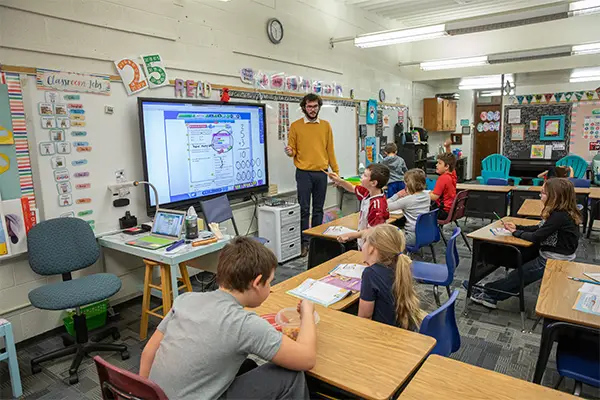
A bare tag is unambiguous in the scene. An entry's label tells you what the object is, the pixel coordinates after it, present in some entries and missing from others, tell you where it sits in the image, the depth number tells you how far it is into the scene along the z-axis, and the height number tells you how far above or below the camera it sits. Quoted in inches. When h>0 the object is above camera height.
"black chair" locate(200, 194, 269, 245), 156.1 -25.9
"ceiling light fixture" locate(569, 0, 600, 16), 169.3 +50.8
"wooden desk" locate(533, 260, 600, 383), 74.1 -32.7
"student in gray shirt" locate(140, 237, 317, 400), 51.3 -25.4
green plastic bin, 123.5 -51.3
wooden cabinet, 370.9 +19.2
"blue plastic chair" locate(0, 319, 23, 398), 94.0 -46.8
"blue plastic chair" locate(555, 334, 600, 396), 73.2 -41.8
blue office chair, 103.5 -36.0
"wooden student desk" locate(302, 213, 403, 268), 135.6 -35.2
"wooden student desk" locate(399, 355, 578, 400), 50.8 -31.5
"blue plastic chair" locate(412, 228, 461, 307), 116.2 -40.2
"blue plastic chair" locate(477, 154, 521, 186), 298.0 -24.1
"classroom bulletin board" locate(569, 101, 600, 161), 322.0 +1.5
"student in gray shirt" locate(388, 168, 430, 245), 163.2 -25.4
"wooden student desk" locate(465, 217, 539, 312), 126.7 -33.0
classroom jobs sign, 117.3 +19.0
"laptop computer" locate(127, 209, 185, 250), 124.5 -26.6
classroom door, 416.8 +3.0
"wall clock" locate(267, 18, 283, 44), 193.2 +51.5
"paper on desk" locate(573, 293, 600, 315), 76.5 -32.4
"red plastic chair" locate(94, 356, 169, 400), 48.5 -29.1
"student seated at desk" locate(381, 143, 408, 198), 245.0 -19.2
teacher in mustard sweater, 195.3 -6.7
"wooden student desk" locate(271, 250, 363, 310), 79.7 -30.2
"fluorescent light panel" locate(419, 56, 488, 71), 283.1 +49.9
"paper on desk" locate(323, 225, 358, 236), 132.8 -29.7
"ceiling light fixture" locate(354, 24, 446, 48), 207.0 +52.3
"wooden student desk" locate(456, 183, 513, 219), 235.3 -37.5
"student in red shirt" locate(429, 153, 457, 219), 198.2 -26.9
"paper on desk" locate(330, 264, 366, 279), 91.9 -29.5
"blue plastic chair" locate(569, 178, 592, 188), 229.1 -28.2
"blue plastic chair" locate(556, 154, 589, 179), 277.6 -21.5
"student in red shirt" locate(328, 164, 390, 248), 126.0 -19.1
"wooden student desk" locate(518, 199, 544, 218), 172.7 -32.6
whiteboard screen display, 144.8 -2.4
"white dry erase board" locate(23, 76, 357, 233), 118.3 -3.2
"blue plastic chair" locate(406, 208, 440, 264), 154.9 -35.4
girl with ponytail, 74.4 -26.9
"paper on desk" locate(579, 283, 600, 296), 84.2 -32.1
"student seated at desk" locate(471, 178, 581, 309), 120.9 -29.2
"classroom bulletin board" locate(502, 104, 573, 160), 333.1 +2.8
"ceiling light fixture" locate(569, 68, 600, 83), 306.8 +42.3
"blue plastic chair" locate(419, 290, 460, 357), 68.1 -33.3
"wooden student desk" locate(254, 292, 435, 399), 53.8 -31.0
